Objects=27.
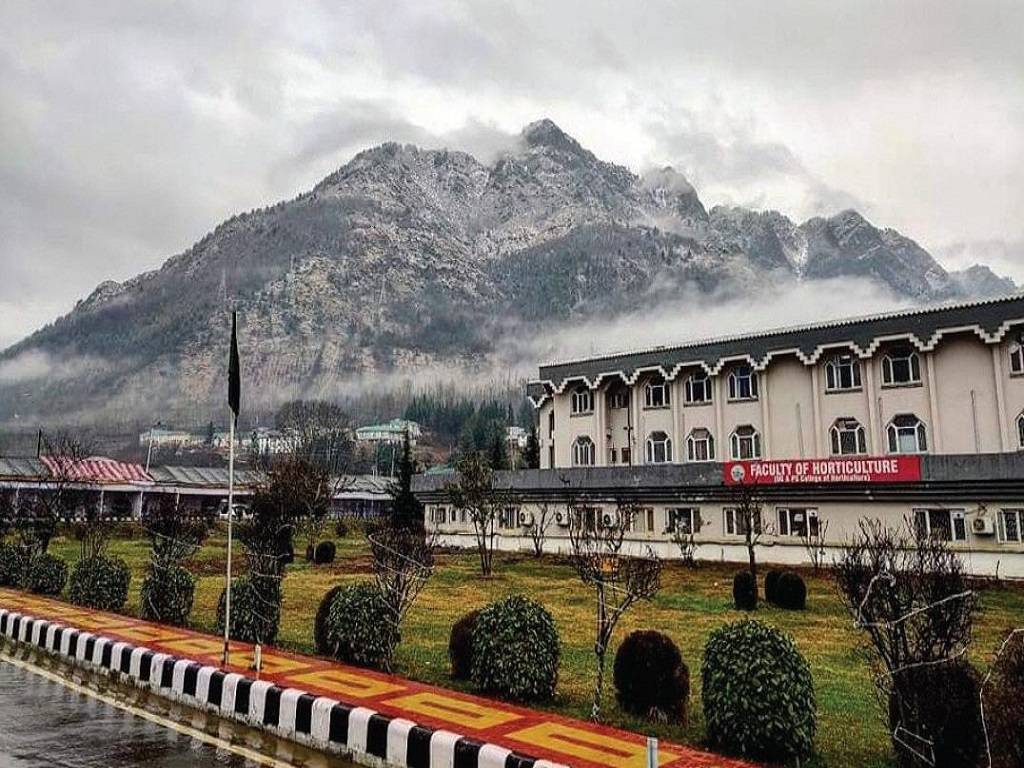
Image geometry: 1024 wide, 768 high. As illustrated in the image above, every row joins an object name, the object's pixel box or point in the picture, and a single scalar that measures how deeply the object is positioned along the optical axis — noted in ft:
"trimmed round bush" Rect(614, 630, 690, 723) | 30.14
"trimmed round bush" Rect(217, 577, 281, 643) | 43.14
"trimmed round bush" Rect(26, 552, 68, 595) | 63.98
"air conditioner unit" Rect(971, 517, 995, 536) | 85.30
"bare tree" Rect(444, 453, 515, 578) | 103.96
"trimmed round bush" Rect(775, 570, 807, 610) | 69.67
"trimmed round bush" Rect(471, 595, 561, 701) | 31.81
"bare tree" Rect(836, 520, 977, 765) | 23.36
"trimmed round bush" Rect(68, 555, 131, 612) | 56.03
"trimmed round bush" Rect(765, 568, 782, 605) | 71.26
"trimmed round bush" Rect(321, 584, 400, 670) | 37.55
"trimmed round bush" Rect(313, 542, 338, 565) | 110.01
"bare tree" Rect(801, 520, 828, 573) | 91.97
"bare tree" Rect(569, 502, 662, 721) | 31.27
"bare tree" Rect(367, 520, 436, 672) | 40.81
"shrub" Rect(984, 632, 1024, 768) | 18.98
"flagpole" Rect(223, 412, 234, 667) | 36.15
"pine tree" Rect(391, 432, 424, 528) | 146.19
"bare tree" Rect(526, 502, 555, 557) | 122.21
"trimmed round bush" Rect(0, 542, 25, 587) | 69.92
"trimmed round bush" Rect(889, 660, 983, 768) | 22.20
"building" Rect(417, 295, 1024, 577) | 88.89
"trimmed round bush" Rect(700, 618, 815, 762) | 24.86
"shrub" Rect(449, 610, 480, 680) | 36.24
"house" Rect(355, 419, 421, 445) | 503.20
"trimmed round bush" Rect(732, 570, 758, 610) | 68.59
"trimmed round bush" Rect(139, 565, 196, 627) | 50.57
